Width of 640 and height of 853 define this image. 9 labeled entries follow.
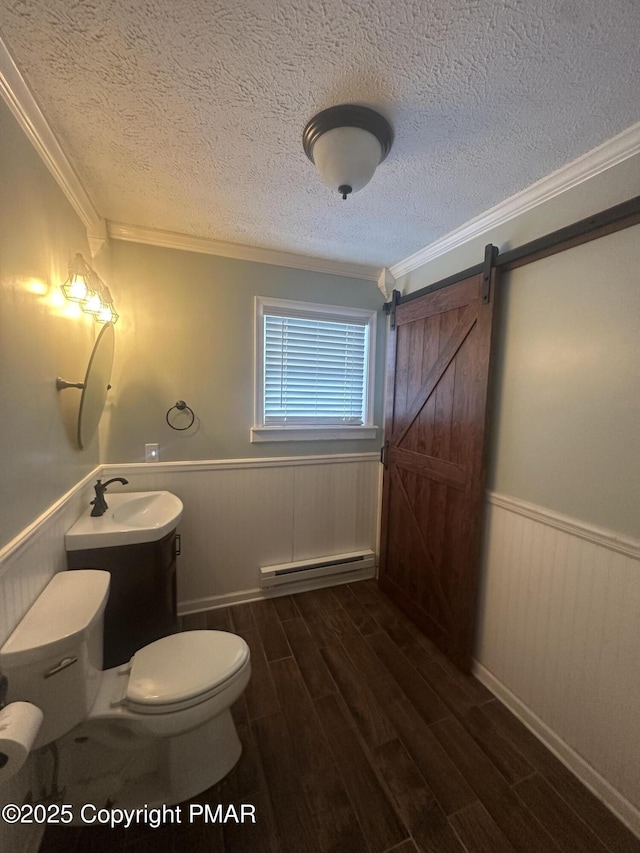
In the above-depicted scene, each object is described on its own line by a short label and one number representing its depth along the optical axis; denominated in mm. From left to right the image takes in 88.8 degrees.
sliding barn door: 1713
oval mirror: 1516
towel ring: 2057
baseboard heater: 2318
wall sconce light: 1375
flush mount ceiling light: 1065
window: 2281
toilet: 949
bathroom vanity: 1432
